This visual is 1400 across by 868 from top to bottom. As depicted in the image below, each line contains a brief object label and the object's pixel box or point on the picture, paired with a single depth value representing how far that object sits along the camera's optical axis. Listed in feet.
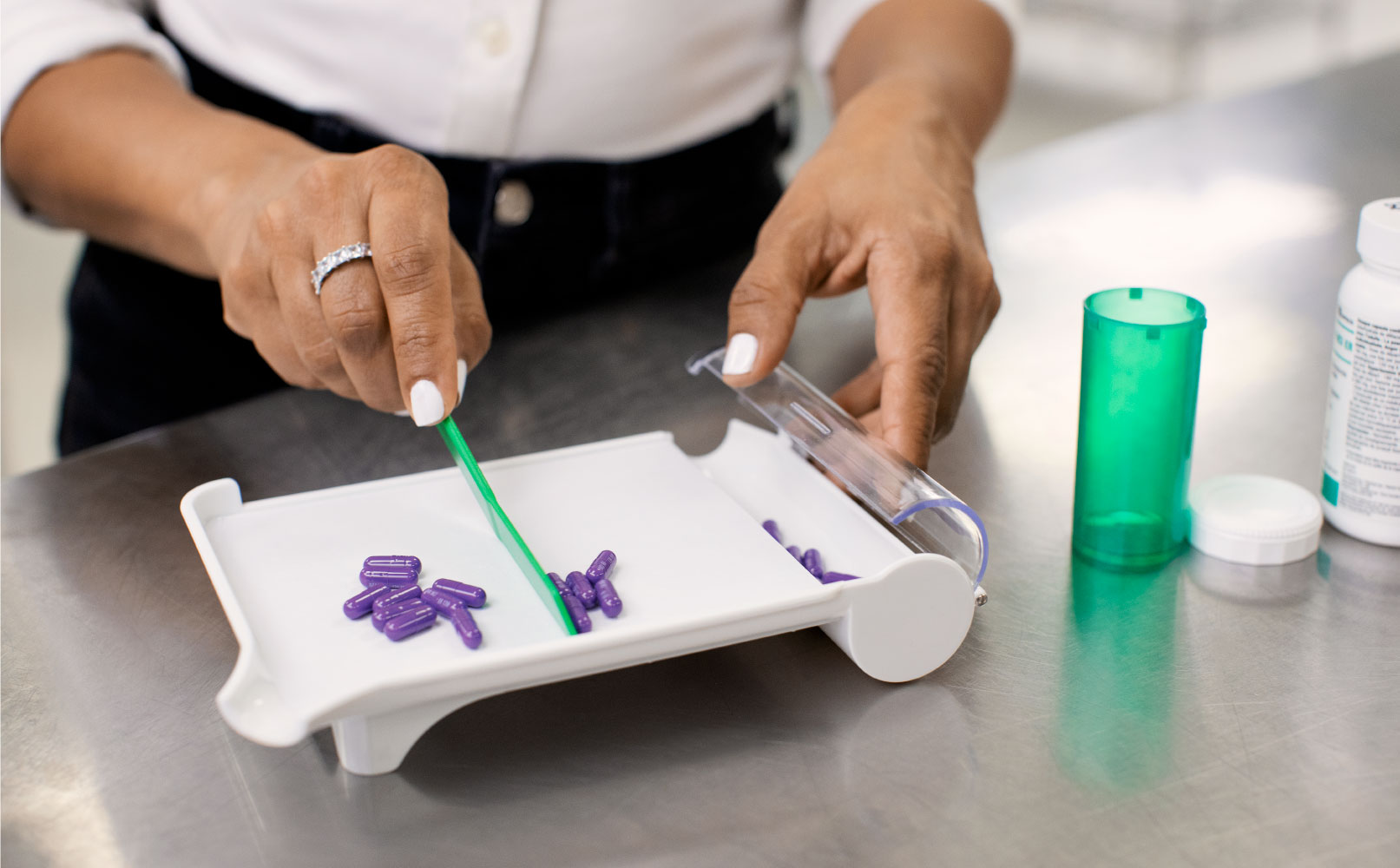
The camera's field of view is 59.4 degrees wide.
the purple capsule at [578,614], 1.83
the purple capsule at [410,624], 1.80
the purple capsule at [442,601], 1.86
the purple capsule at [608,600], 1.87
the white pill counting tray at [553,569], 1.70
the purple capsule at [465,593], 1.91
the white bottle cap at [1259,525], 2.29
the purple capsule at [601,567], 1.96
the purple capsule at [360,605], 1.85
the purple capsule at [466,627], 1.79
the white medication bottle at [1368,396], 2.09
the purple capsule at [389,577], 1.95
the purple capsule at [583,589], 1.89
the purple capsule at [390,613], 1.83
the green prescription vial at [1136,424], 2.12
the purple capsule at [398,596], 1.86
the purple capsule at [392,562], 1.99
